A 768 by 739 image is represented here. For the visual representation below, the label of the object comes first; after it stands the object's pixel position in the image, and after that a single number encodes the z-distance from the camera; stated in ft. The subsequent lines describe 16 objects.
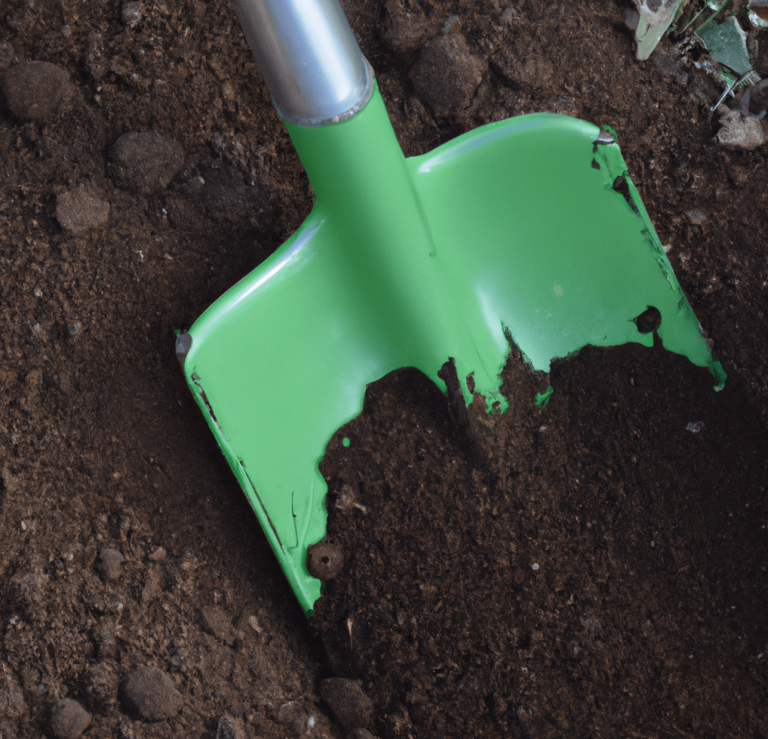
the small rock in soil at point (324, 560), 3.37
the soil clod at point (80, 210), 3.40
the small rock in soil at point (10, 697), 3.28
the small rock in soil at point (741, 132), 3.48
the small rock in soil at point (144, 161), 3.41
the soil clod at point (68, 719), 3.28
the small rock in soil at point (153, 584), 3.36
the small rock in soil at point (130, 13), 3.42
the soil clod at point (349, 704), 3.34
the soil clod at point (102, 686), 3.30
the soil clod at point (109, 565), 3.35
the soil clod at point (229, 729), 3.31
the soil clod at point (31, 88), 3.40
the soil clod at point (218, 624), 3.36
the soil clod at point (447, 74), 3.45
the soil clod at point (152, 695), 3.30
